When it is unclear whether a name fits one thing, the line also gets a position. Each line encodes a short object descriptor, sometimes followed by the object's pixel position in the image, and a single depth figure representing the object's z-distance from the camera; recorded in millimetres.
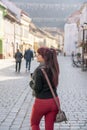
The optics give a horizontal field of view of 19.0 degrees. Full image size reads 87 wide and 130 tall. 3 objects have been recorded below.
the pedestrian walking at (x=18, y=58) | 17556
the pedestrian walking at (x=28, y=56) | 18394
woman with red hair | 3605
